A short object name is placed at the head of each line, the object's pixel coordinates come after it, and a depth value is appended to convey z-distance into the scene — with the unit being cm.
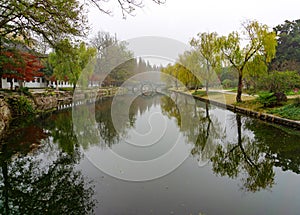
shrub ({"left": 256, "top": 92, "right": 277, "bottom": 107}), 1365
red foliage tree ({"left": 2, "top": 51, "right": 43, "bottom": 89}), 1555
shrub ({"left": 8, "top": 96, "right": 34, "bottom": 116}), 1480
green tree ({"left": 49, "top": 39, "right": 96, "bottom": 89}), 2688
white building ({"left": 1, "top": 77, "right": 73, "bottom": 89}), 2645
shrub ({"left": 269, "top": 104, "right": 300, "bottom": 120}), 1055
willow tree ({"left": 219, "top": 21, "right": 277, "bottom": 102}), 1627
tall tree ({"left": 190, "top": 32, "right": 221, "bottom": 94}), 2447
